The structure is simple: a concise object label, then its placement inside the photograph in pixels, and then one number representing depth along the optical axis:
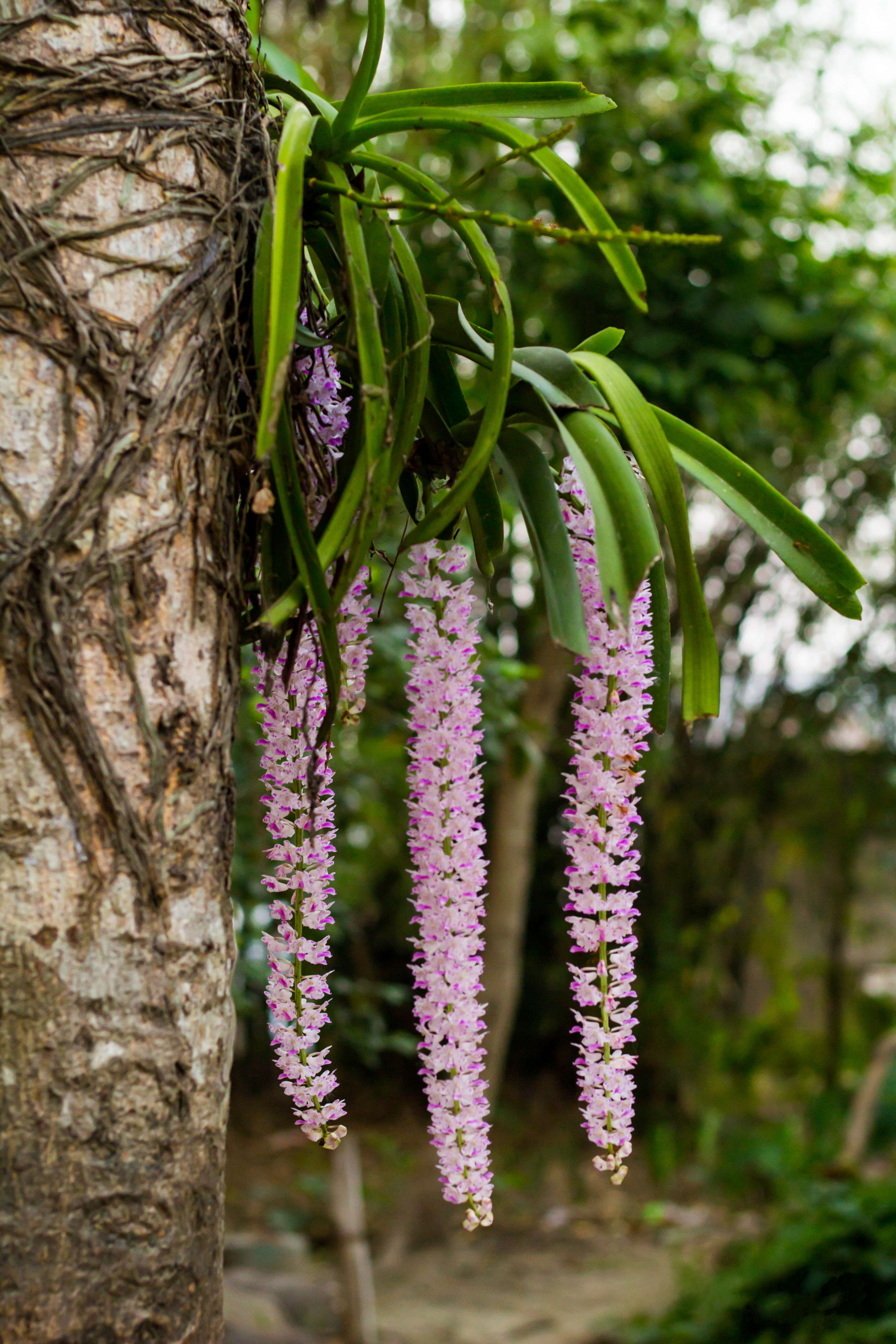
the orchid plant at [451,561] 0.74
